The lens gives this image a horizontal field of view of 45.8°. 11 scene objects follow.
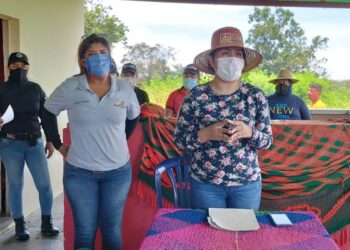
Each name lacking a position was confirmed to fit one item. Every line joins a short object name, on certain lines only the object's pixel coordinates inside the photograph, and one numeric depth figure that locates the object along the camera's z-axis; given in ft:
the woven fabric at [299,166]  8.87
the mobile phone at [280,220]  5.20
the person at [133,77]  16.29
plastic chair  7.25
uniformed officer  11.72
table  4.61
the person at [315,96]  24.77
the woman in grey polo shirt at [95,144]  6.93
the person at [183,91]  15.91
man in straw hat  13.85
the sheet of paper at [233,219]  5.11
